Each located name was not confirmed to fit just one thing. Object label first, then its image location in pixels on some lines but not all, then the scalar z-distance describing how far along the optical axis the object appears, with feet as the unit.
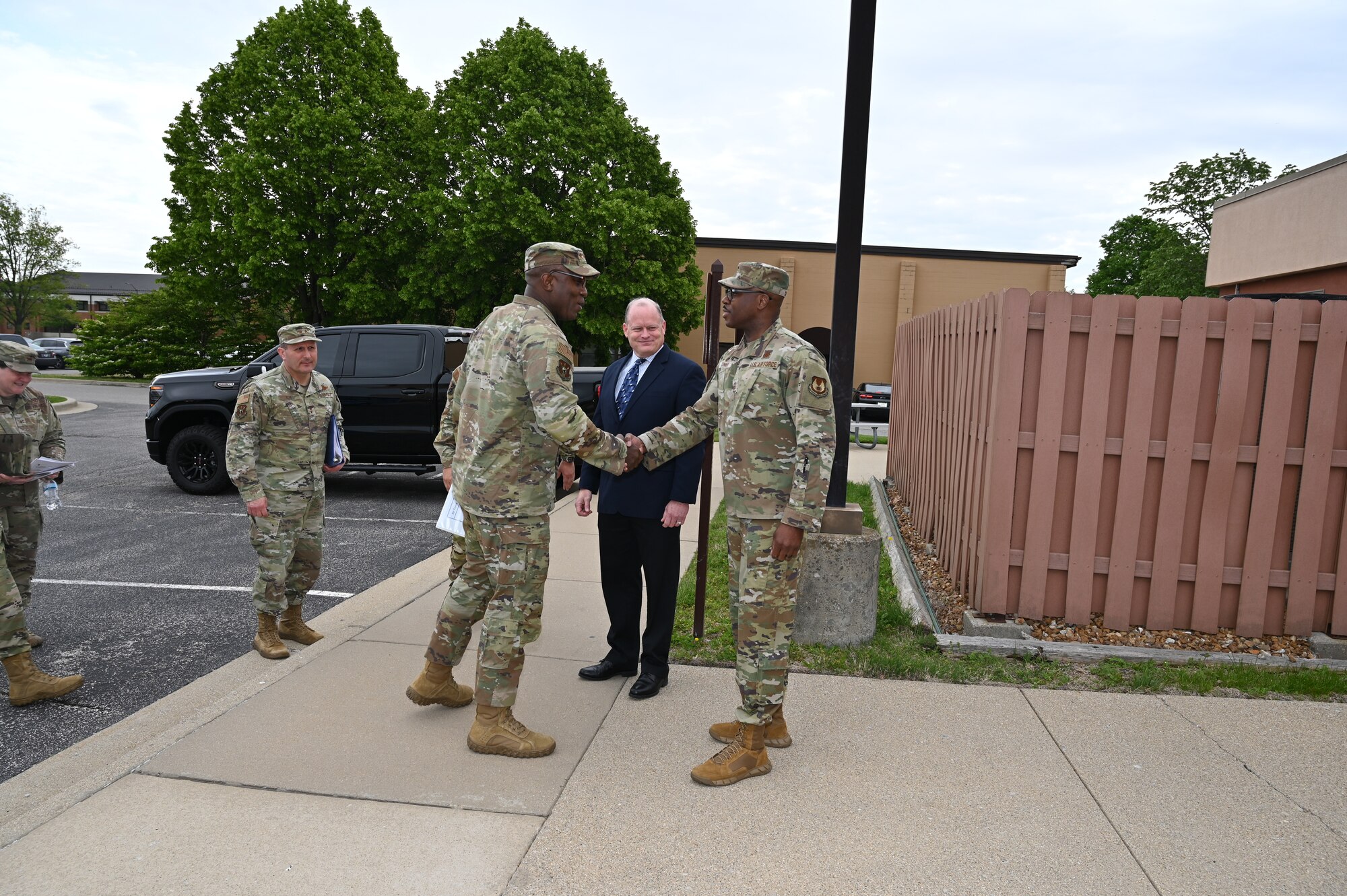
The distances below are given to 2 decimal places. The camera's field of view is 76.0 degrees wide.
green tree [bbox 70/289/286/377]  108.88
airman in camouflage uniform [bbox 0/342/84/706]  13.92
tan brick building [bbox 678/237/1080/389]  113.39
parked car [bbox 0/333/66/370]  152.97
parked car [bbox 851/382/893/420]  68.80
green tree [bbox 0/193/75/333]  192.24
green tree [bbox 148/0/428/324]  82.38
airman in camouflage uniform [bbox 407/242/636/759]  11.60
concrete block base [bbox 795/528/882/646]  15.83
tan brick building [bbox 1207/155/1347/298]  50.96
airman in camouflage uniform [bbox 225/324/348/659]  16.06
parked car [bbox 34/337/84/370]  159.94
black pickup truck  32.48
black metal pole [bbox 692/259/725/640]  16.02
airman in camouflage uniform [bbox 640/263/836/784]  11.18
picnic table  61.93
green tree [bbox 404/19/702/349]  81.82
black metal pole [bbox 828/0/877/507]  16.22
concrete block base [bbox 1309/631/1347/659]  15.52
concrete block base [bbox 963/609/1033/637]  16.24
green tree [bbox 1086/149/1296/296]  120.37
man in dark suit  13.66
